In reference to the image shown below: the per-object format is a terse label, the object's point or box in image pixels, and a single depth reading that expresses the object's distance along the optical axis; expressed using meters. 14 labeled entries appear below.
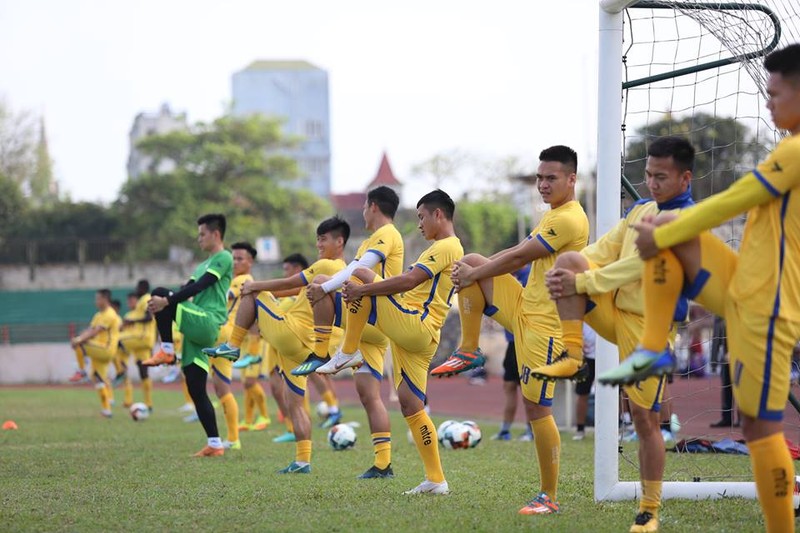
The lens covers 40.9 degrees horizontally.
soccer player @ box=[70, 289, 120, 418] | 20.16
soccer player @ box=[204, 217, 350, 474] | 10.50
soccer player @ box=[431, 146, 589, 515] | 7.38
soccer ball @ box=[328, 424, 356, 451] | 12.82
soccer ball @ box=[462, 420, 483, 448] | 12.98
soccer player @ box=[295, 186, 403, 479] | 8.99
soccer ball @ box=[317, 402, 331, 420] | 16.95
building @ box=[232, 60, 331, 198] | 109.06
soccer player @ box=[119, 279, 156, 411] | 20.77
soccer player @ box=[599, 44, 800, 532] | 5.28
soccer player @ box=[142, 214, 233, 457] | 11.76
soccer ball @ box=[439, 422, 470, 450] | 12.88
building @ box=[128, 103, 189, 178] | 94.81
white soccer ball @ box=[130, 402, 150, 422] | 18.30
